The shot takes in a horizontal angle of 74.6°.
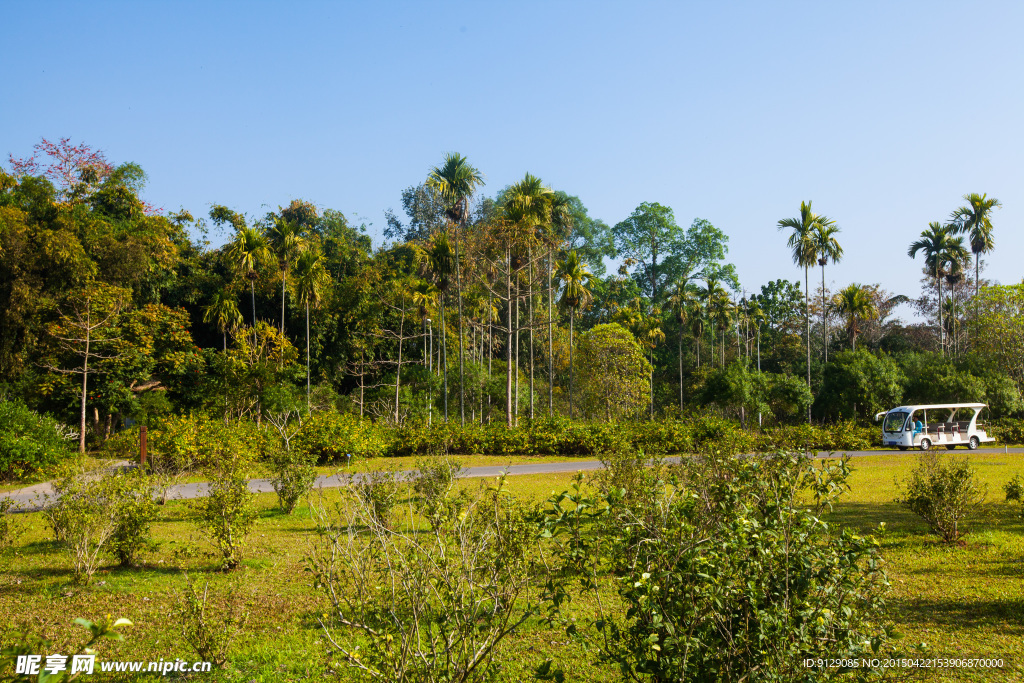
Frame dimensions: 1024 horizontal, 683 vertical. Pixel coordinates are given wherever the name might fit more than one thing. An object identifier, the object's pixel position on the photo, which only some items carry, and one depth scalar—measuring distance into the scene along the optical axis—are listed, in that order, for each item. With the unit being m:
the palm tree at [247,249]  32.84
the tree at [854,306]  43.53
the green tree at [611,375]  37.94
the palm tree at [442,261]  30.53
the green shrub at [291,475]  12.09
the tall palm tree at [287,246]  33.91
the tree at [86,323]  24.38
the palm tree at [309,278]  33.25
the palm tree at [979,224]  41.47
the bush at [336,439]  21.14
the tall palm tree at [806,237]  40.59
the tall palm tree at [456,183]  30.59
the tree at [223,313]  33.97
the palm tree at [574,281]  30.19
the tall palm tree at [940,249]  43.03
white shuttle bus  26.62
